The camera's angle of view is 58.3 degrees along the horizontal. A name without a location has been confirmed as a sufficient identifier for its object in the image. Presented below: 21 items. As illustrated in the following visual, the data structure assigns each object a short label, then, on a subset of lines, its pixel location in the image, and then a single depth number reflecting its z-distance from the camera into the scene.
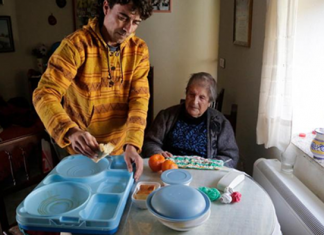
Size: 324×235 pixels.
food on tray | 1.05
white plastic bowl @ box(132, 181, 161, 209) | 1.05
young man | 1.11
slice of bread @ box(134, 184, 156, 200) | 1.09
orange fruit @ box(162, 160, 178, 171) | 1.31
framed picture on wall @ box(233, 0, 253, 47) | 2.33
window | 1.59
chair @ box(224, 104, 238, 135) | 2.24
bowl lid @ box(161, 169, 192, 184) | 1.17
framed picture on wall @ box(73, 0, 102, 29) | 3.61
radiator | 1.27
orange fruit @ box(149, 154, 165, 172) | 1.34
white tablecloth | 0.96
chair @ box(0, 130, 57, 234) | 1.30
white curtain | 1.53
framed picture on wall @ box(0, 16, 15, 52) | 3.49
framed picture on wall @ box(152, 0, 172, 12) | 3.30
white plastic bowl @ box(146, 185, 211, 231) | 0.90
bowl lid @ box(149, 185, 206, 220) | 0.92
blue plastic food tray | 0.91
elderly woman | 1.91
